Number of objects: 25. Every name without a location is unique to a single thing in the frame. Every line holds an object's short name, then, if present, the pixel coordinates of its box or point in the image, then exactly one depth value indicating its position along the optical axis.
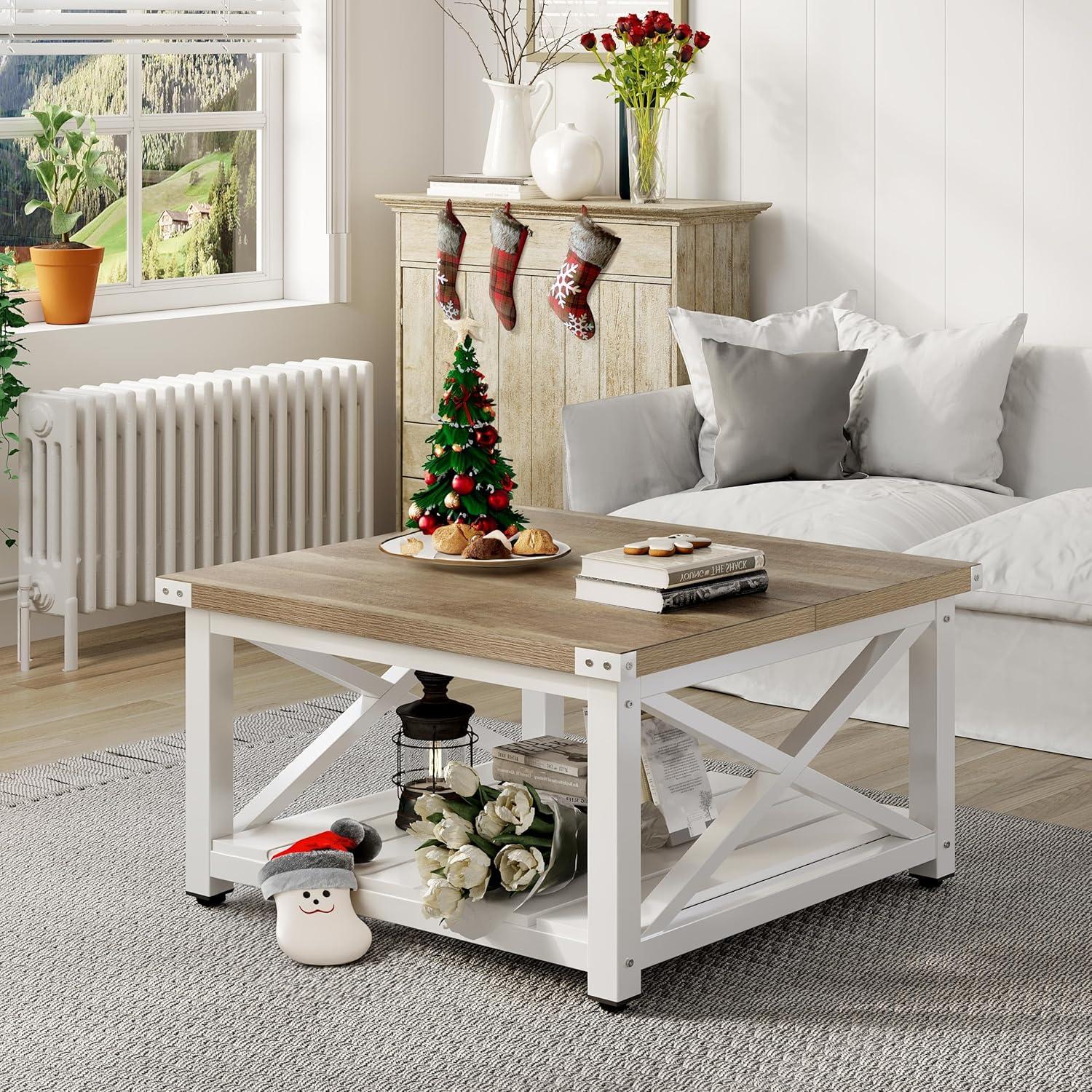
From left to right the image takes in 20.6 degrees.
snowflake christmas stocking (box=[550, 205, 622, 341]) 7.81
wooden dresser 7.73
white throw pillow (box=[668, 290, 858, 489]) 7.36
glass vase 7.96
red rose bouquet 7.84
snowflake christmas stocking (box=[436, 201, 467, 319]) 8.31
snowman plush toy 4.19
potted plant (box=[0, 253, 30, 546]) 6.90
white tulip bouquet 4.03
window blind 7.54
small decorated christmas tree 4.70
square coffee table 3.85
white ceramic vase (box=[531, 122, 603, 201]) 8.04
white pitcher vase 8.43
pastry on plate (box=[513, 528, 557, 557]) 4.61
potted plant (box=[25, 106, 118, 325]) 7.59
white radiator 7.18
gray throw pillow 7.06
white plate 4.53
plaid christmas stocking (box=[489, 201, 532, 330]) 8.11
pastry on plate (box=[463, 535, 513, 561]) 4.57
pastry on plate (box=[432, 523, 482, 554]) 4.61
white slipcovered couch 5.96
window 7.73
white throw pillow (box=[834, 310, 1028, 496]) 7.05
